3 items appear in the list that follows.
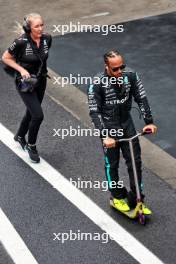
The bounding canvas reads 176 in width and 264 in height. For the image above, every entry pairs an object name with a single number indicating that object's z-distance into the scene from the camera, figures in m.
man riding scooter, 15.62
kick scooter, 16.11
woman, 18.26
